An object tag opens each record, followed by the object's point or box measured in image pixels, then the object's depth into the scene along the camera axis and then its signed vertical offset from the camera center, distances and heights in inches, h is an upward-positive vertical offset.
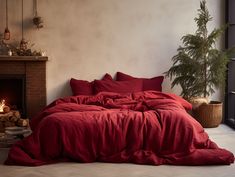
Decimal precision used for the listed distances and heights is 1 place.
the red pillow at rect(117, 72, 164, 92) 238.7 +1.1
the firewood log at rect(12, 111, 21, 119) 214.1 -18.7
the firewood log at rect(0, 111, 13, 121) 209.0 -19.7
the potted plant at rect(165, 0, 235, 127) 222.5 +8.7
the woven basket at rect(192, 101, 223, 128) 223.9 -19.0
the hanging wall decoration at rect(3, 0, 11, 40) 230.5 +30.1
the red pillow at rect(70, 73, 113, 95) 233.9 -2.9
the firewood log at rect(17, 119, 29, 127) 205.5 -22.4
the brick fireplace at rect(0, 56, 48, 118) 237.0 +1.4
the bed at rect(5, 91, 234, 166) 148.3 -24.3
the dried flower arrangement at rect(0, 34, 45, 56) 232.8 +21.2
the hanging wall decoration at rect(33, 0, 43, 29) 233.6 +40.3
